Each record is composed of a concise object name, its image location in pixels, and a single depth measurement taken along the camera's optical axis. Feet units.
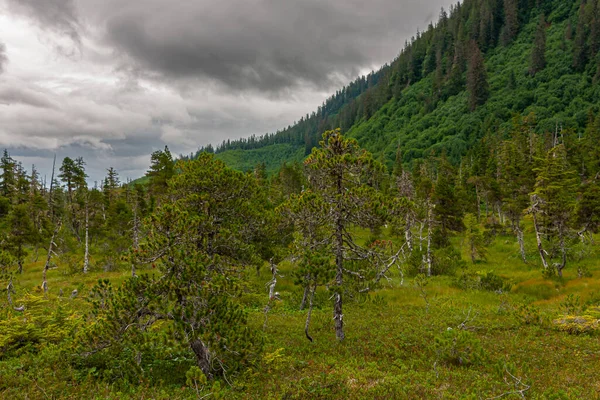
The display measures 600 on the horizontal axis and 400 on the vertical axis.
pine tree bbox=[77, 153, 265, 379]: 27.81
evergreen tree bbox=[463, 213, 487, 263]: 103.98
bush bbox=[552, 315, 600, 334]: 46.59
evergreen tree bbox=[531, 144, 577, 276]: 78.23
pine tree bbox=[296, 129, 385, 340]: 40.55
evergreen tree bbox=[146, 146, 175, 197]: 131.13
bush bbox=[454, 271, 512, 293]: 75.25
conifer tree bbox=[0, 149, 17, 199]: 173.06
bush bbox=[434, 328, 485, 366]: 35.60
